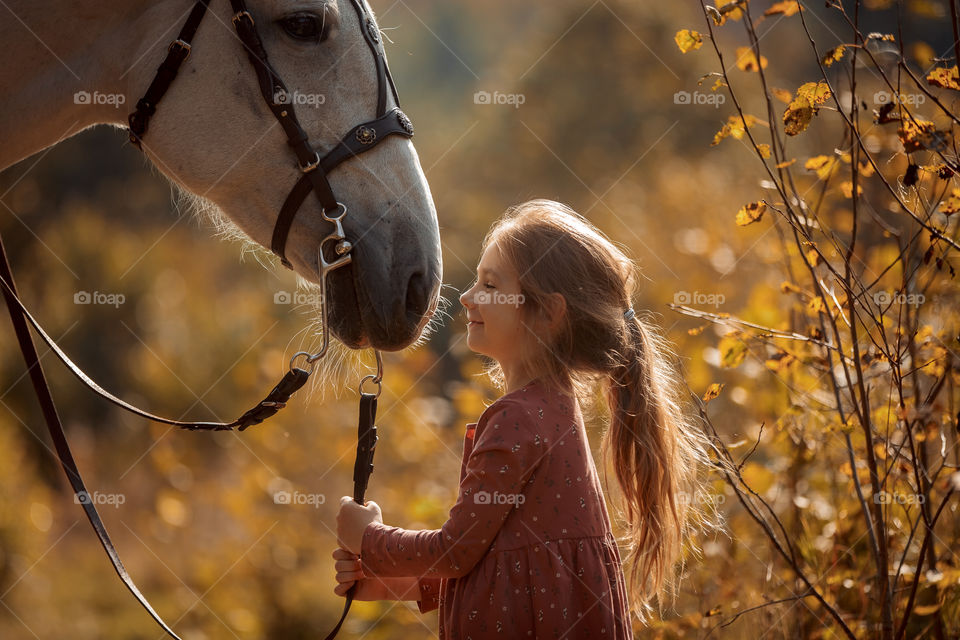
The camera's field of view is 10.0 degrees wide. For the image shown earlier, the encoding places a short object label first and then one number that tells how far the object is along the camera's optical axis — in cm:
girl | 634
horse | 650
